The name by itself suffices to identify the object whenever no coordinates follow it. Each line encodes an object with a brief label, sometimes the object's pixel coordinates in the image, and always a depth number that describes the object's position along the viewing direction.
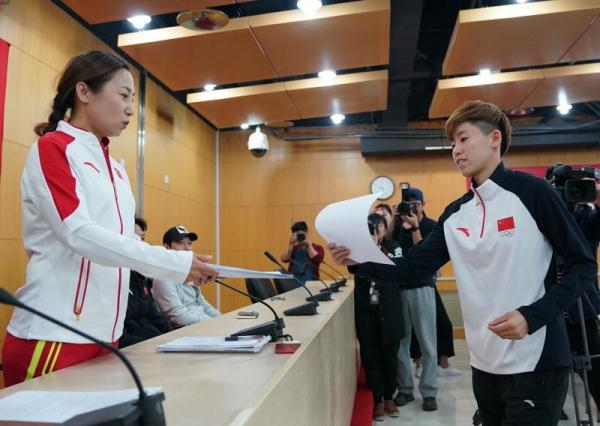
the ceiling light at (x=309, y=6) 3.61
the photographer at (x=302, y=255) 5.54
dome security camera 6.45
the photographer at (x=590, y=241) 1.80
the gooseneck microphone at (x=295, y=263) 5.44
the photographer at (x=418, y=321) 3.35
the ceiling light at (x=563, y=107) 5.82
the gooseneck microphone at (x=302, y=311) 2.00
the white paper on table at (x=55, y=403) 0.64
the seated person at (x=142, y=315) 2.80
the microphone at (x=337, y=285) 3.51
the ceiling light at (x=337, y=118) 6.38
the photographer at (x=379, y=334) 3.18
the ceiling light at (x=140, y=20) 3.86
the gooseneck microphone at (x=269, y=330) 1.34
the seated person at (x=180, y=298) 3.25
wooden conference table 0.74
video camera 1.77
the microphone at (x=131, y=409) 0.51
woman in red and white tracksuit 1.05
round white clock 7.17
